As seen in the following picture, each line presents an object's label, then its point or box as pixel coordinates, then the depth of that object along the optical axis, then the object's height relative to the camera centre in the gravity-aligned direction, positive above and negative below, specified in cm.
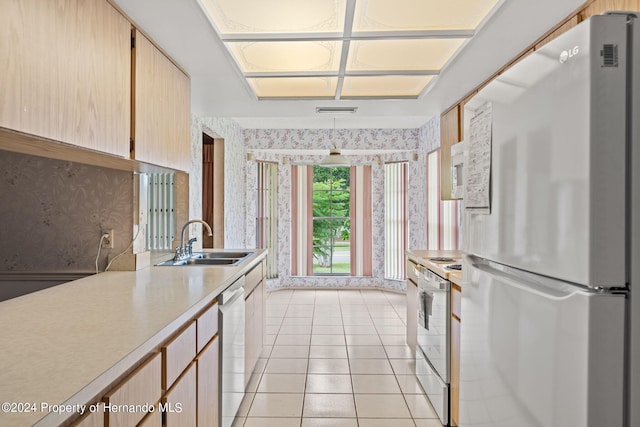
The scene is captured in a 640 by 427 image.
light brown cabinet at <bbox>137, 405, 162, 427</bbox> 116 -65
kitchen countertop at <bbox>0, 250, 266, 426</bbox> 84 -37
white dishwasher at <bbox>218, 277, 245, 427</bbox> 204 -80
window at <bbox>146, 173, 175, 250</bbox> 299 +1
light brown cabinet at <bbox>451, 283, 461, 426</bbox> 219 -78
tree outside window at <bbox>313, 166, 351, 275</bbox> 715 -8
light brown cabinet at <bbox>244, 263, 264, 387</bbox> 273 -83
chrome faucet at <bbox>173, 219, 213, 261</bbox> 287 -30
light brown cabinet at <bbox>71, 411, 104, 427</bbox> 86 -48
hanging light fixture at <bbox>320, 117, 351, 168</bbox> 496 +68
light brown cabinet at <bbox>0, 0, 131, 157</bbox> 118 +51
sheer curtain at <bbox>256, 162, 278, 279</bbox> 648 -1
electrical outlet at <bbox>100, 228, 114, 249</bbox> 238 -18
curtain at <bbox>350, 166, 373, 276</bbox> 667 -8
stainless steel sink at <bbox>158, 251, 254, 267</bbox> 278 -37
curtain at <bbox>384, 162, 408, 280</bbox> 629 -10
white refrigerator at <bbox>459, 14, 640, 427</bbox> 87 -5
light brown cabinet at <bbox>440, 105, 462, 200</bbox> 323 +63
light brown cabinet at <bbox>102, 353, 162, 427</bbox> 98 -51
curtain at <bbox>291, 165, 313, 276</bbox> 674 -13
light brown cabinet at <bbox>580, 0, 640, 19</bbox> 134 +81
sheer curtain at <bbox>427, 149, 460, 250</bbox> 459 -4
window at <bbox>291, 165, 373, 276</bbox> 669 -8
